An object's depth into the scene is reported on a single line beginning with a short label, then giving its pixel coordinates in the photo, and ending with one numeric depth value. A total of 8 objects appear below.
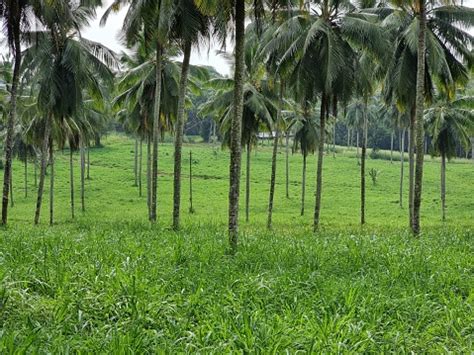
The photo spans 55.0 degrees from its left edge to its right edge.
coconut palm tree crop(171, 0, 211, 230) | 14.58
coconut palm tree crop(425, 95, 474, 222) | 28.91
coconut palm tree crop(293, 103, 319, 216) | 32.78
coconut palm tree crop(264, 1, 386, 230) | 17.72
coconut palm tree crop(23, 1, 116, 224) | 20.66
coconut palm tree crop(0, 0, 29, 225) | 16.95
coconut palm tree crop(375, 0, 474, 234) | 15.39
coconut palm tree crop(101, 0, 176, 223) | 13.78
